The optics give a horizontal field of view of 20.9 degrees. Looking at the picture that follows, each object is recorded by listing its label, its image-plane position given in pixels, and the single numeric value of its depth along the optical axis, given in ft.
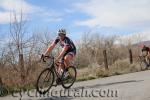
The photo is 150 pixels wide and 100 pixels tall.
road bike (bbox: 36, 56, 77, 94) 38.60
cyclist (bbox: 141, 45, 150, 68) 86.21
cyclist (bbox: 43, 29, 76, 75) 41.19
